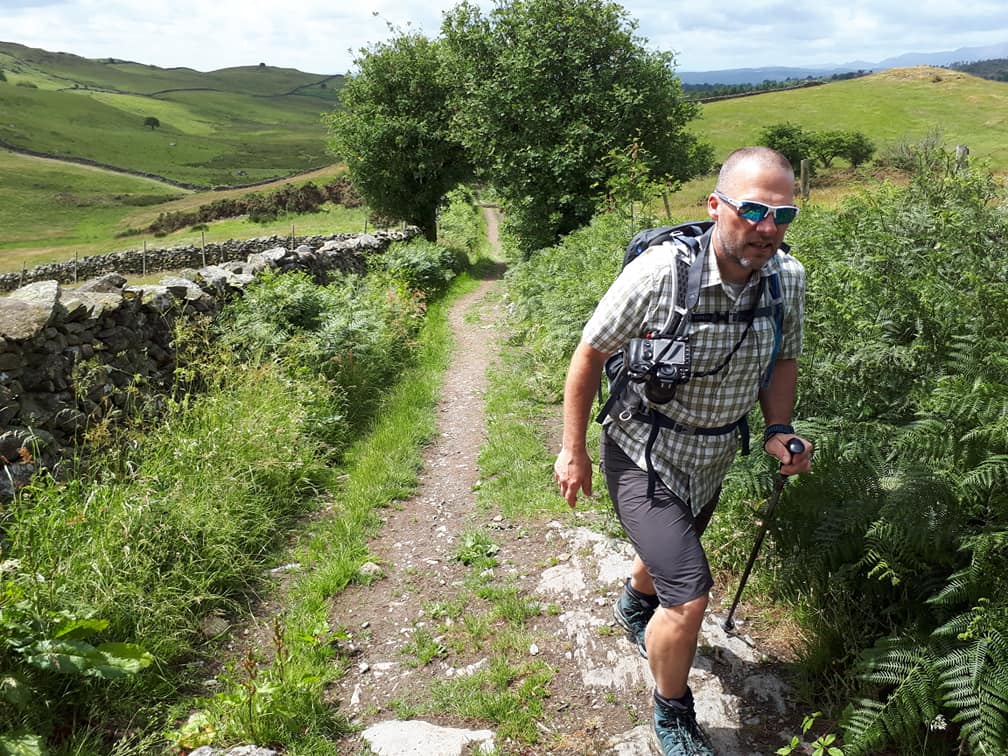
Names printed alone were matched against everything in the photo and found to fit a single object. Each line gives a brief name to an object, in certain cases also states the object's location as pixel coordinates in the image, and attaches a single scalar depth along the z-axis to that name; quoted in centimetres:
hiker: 257
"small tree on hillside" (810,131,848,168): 5301
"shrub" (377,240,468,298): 1655
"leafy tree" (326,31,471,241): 2612
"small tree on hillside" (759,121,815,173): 5384
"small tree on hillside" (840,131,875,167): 5450
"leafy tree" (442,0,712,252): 1698
